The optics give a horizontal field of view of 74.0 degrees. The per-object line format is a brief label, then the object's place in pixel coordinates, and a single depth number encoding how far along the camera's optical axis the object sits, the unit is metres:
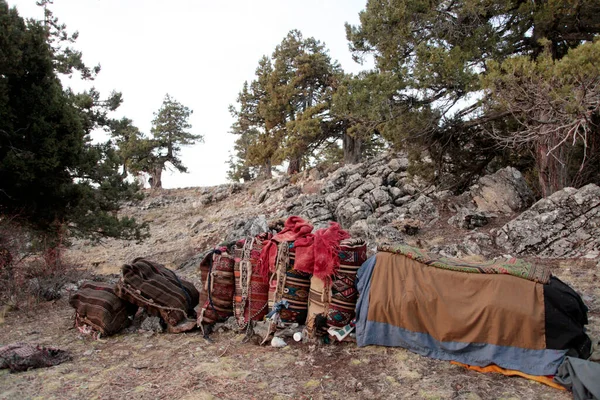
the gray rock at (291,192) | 18.88
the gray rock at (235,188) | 23.69
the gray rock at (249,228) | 12.12
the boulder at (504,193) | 10.71
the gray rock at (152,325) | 4.70
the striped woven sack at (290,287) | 4.19
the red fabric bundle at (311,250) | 3.97
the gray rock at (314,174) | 19.92
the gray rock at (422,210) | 11.71
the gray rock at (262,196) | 20.20
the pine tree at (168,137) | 29.52
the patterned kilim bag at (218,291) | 4.56
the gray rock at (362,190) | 14.38
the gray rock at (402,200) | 13.39
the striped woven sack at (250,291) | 4.39
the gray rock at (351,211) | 12.98
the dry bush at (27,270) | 6.16
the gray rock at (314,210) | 13.79
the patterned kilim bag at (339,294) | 3.97
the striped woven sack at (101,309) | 4.63
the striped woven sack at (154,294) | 4.64
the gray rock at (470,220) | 10.12
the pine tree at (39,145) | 7.23
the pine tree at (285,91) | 22.27
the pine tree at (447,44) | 9.03
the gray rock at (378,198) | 13.41
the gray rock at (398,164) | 15.84
